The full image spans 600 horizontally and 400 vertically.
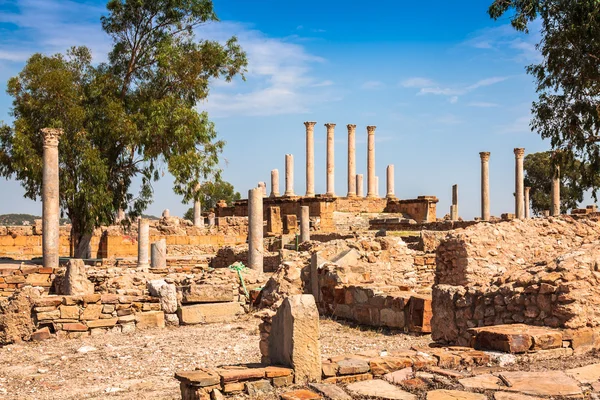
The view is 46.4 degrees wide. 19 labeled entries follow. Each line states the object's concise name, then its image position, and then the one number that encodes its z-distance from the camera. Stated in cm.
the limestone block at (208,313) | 1178
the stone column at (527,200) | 4211
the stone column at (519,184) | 3622
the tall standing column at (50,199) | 1823
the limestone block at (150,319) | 1134
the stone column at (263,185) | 4685
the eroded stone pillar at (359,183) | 4659
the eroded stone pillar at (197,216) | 3619
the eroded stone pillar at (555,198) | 3426
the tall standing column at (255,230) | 1683
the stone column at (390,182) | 4535
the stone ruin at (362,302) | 544
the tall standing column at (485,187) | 3728
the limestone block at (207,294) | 1202
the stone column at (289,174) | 4252
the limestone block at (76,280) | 1279
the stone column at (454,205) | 4153
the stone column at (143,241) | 2128
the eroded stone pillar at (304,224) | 2558
